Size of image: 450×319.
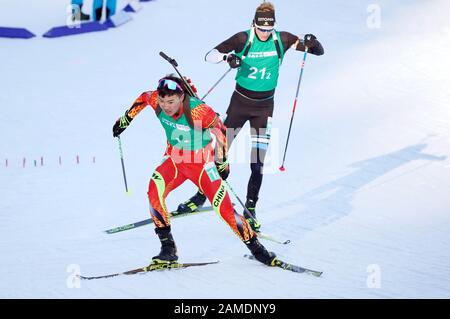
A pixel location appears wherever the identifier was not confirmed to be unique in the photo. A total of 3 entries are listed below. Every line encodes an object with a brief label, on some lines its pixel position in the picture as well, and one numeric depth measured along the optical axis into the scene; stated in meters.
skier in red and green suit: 8.82
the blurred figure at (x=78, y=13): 17.44
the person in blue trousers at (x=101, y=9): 17.31
